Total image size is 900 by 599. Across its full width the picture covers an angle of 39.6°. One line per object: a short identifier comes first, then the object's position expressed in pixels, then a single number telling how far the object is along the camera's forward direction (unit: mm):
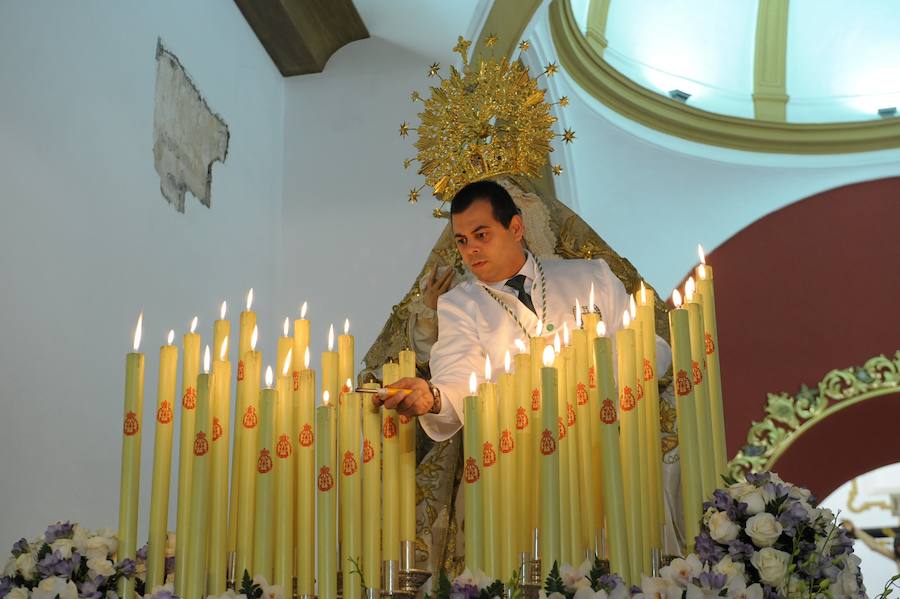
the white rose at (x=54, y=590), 2348
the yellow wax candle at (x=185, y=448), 2402
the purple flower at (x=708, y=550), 2211
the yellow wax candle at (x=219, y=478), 2422
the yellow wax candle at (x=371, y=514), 2469
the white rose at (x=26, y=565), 2430
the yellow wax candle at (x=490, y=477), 2297
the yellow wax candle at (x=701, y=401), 2350
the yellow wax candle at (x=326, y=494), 2406
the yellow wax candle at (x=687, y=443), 2320
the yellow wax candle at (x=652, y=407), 2447
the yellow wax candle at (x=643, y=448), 2332
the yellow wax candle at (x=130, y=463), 2447
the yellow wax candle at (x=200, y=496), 2391
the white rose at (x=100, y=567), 2416
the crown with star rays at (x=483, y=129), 3582
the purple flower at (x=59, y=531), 2518
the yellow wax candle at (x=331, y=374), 2756
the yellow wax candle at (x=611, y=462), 2234
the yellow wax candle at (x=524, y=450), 2428
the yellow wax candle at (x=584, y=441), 2383
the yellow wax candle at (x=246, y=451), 2465
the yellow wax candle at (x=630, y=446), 2279
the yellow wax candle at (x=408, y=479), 2613
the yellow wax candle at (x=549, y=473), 2246
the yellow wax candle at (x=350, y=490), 2449
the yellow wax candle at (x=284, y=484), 2439
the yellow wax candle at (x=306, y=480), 2475
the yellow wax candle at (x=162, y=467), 2459
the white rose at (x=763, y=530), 2195
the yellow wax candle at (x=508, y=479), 2312
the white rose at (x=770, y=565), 2170
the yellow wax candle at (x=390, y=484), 2561
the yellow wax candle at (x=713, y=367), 2459
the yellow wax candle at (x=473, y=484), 2297
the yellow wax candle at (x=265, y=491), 2428
